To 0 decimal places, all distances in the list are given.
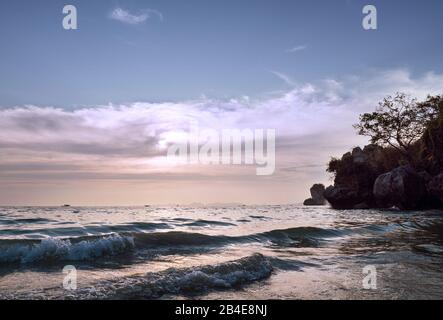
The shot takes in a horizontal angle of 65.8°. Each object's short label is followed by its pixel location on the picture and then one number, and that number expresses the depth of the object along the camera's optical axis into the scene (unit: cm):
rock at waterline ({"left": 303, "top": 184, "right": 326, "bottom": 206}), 9912
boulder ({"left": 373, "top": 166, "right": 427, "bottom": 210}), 3350
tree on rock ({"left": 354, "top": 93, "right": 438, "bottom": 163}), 4344
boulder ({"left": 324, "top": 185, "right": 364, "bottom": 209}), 4569
